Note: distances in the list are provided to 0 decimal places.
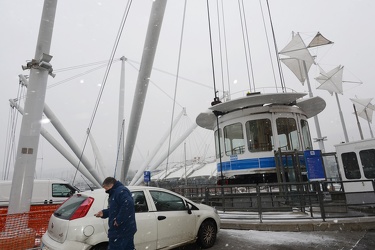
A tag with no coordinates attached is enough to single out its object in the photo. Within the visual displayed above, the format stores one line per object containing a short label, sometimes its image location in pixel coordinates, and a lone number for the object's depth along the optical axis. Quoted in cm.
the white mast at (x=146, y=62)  971
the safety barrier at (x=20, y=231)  640
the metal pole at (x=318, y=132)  2326
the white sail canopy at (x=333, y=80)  3675
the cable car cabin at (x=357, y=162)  928
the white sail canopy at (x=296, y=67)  3518
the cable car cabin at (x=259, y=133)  1208
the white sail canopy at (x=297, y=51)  3078
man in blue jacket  382
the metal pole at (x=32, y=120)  722
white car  420
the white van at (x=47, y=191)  1350
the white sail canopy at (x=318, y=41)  2950
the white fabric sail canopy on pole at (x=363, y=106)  4484
